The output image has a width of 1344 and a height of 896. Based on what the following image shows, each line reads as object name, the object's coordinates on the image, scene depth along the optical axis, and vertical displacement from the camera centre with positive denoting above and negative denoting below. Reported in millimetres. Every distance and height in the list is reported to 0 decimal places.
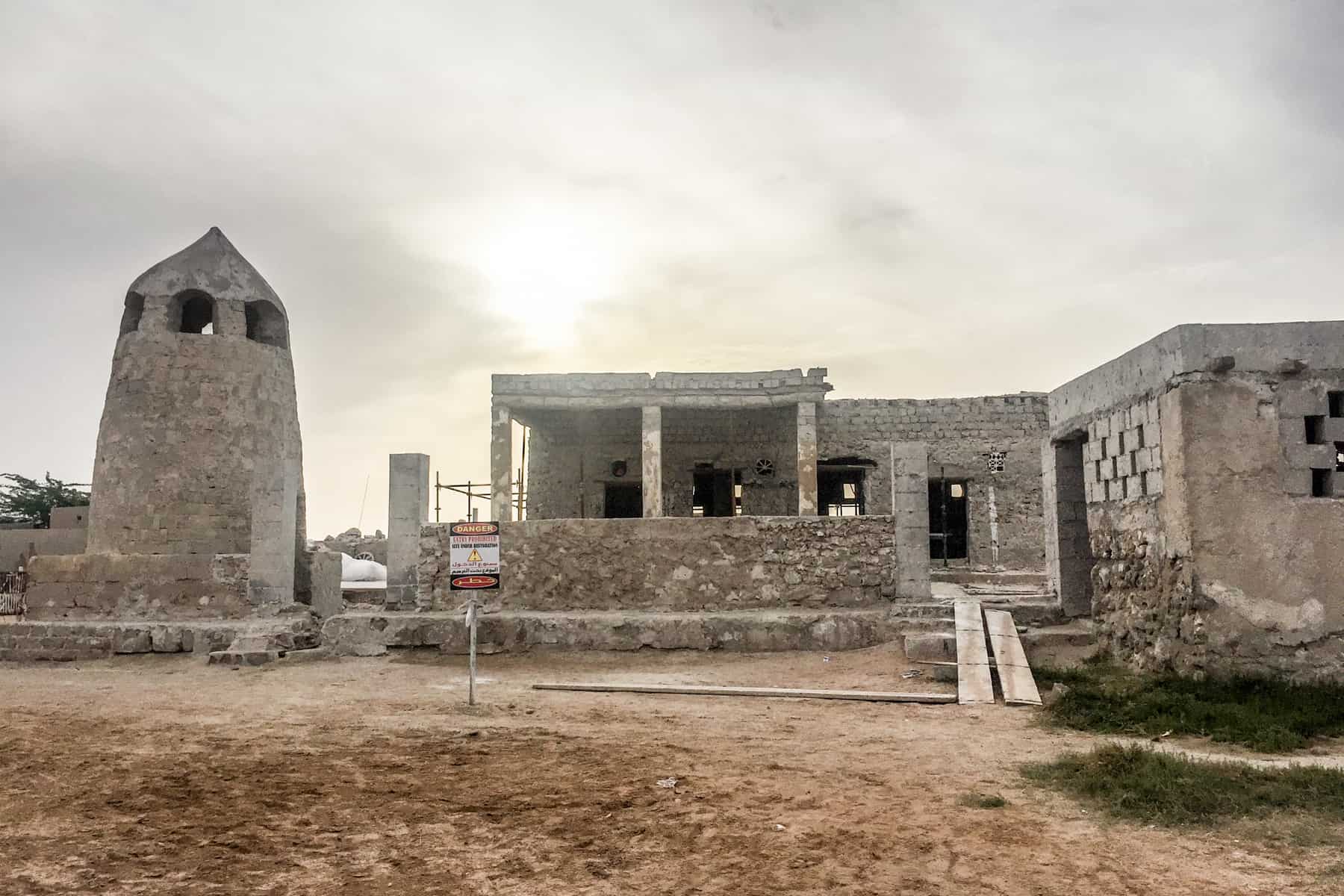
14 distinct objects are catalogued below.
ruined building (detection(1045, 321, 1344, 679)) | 7188 +190
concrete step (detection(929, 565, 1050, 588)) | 15422 -940
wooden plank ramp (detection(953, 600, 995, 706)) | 8008 -1314
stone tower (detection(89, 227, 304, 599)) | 13195 +1371
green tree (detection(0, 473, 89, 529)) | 28688 +976
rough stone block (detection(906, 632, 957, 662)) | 9672 -1319
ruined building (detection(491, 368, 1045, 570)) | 19125 +1811
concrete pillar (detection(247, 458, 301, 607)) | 12844 -189
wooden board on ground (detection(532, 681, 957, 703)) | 8039 -1543
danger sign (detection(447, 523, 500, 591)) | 8523 -278
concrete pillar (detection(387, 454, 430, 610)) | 13383 +50
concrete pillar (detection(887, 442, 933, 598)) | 11734 +45
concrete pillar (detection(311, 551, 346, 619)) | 14336 -932
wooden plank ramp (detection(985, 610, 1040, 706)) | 7855 -1297
